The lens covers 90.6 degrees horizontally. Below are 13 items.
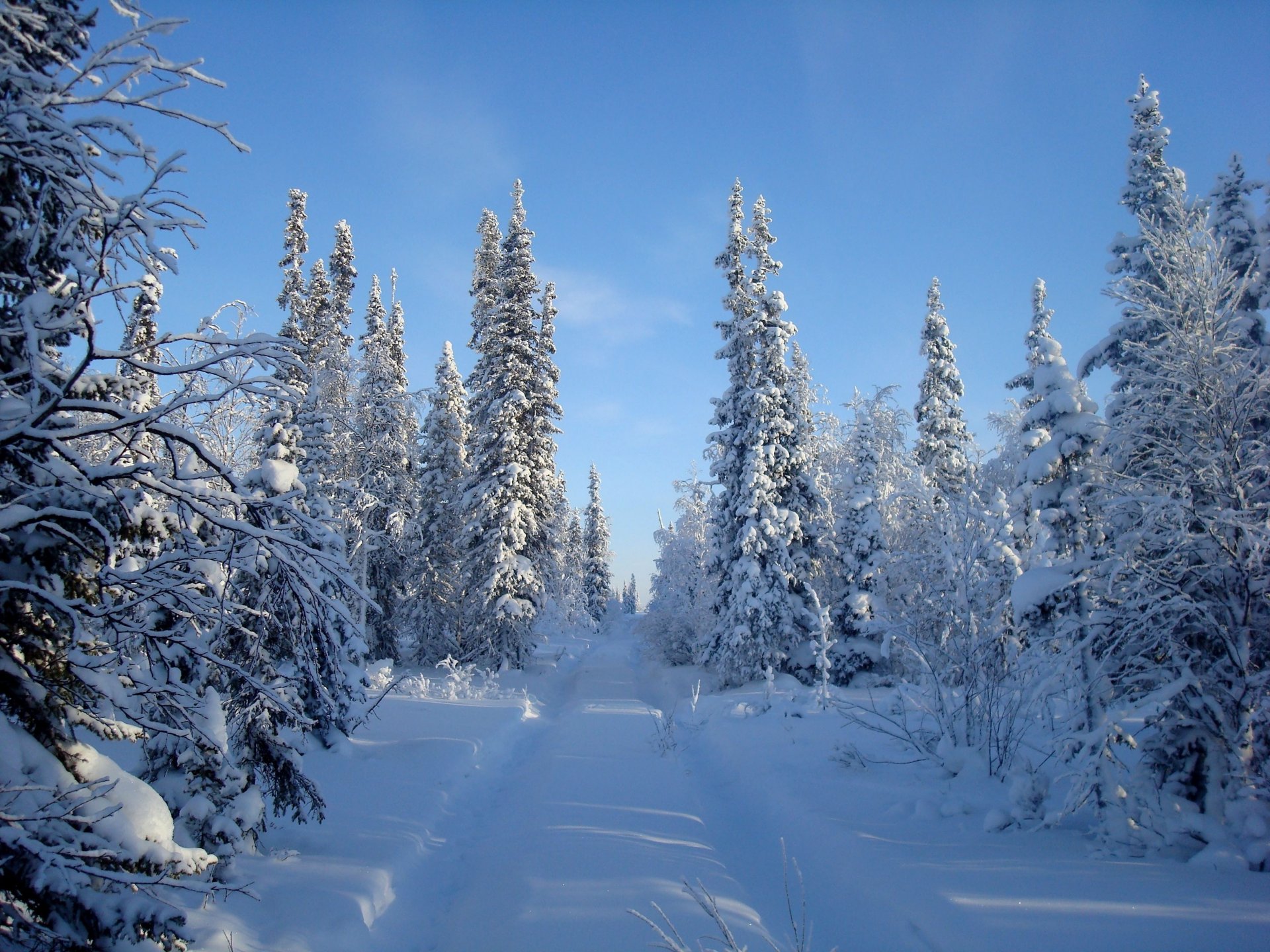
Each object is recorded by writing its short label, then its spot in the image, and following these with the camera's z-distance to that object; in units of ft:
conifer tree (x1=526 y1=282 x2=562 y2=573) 83.20
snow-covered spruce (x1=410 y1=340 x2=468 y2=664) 86.17
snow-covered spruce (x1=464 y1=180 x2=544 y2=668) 76.48
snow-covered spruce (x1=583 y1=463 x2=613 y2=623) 215.31
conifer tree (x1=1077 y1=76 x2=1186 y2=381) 49.96
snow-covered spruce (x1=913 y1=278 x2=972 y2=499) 86.28
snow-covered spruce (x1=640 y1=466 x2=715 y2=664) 93.50
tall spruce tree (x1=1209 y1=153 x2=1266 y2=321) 44.21
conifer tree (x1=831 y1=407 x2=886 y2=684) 68.18
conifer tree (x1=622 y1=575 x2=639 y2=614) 401.90
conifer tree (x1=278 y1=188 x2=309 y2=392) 68.18
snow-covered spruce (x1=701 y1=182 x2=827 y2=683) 67.00
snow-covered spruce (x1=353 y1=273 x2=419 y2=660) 70.44
